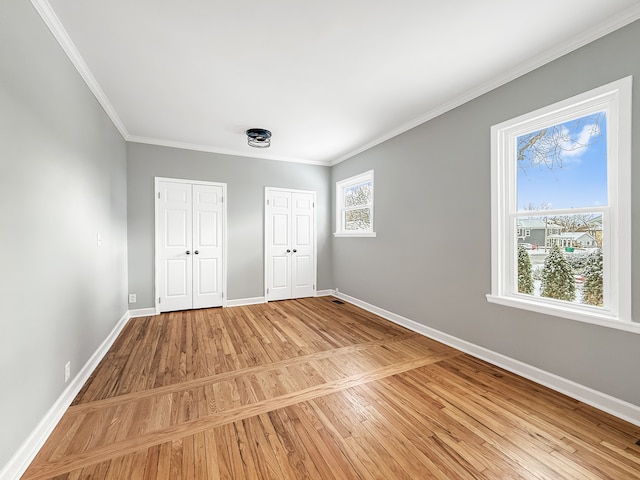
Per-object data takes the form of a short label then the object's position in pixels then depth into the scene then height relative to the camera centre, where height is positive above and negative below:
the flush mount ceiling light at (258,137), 3.65 +1.42
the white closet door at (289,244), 4.89 -0.08
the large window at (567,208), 1.79 +0.24
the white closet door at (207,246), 4.36 -0.09
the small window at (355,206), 4.41 +0.60
